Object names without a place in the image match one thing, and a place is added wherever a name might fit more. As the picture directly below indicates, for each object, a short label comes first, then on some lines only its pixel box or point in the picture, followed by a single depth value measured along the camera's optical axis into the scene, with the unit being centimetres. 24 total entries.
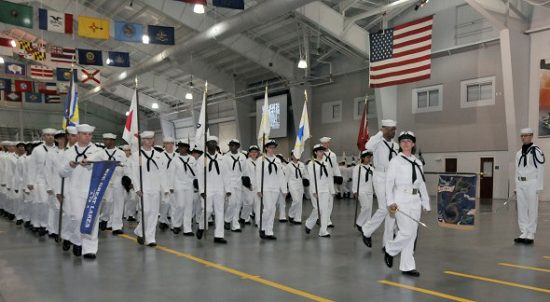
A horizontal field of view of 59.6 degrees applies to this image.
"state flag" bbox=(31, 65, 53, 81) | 2855
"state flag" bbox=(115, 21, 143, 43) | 1959
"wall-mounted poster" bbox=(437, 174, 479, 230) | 724
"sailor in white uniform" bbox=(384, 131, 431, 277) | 645
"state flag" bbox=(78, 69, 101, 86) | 2850
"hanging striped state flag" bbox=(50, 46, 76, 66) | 2516
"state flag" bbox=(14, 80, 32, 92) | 3158
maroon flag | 1274
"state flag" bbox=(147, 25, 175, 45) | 1983
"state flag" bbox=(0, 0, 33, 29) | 1659
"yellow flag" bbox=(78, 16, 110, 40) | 1869
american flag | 1802
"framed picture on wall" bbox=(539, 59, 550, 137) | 1930
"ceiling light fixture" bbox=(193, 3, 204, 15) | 1454
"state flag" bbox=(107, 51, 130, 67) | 2497
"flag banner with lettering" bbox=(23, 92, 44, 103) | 3556
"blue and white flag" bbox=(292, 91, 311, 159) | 1241
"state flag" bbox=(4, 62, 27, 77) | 2797
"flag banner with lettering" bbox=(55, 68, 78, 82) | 2814
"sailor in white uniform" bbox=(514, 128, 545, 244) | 936
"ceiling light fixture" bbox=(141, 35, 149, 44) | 1975
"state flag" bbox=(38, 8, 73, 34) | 1816
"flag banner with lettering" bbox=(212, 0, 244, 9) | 1495
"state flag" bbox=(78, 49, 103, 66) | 2464
